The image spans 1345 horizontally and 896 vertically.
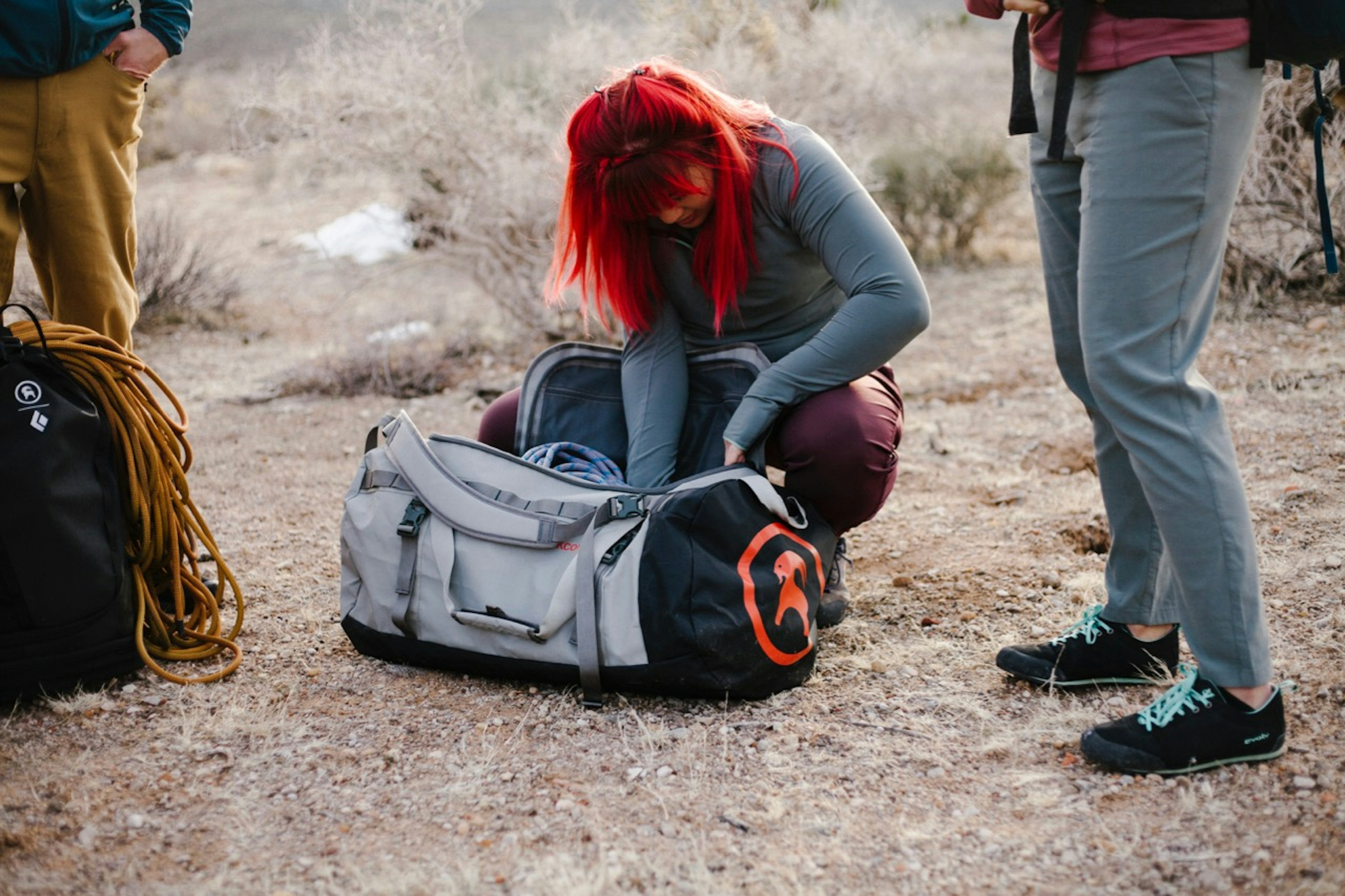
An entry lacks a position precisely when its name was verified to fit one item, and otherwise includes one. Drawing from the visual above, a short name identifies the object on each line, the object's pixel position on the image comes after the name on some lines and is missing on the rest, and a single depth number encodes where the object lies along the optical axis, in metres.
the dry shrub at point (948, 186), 6.76
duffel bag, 1.90
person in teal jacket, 2.19
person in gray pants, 1.51
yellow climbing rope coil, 2.11
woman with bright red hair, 2.05
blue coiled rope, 2.28
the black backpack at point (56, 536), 1.93
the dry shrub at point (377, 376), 4.88
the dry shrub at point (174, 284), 5.97
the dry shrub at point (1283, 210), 4.63
